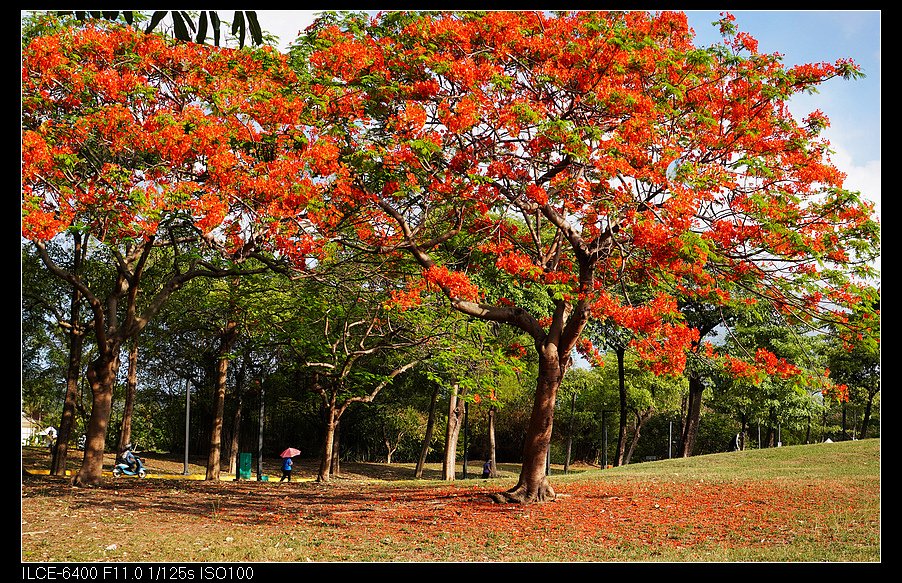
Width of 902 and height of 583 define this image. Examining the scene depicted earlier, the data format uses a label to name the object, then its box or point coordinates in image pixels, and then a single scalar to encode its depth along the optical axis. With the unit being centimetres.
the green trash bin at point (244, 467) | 2698
